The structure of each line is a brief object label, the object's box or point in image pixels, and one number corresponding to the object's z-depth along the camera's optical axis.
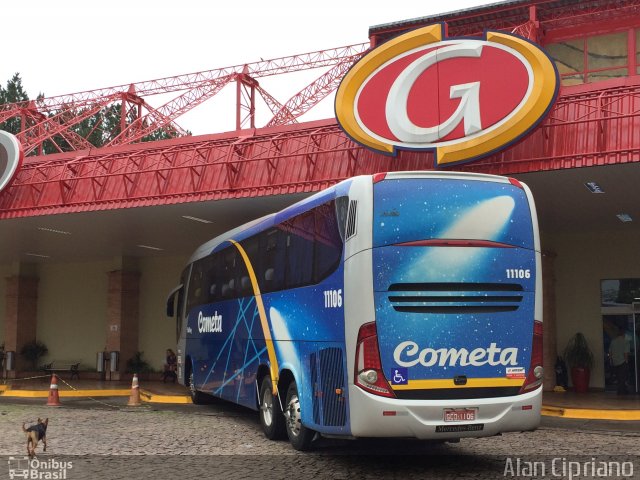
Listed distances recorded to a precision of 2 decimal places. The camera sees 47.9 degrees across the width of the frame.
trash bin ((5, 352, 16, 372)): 29.11
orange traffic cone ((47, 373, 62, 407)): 17.47
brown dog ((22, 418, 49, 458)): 9.38
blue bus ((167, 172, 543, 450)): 8.61
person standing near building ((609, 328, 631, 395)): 19.97
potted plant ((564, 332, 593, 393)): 20.05
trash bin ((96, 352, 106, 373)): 27.65
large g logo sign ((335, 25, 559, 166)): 14.13
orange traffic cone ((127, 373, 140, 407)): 17.53
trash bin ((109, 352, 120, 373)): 26.98
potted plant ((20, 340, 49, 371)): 30.17
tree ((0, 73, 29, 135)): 75.12
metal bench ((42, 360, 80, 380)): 30.02
